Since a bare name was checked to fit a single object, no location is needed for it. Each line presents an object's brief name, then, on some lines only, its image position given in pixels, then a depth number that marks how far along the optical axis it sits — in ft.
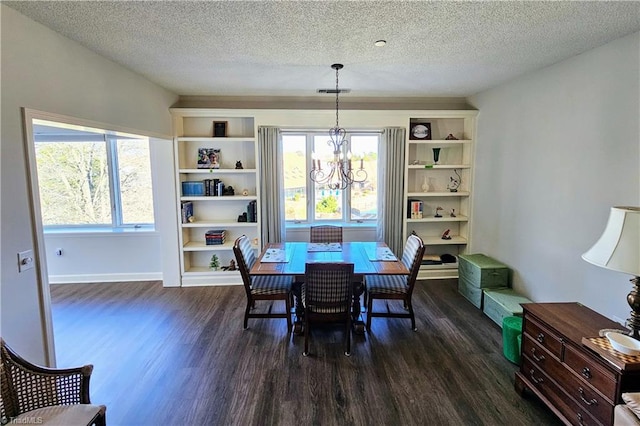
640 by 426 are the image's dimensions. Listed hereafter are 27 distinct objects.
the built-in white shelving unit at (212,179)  15.57
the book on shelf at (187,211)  15.80
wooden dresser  5.88
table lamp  5.90
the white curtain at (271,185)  15.64
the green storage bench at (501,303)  11.34
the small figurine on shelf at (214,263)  16.62
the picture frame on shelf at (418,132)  16.69
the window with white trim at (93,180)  16.31
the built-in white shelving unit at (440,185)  16.57
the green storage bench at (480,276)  13.17
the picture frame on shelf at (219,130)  15.97
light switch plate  7.20
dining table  11.03
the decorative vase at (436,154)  16.72
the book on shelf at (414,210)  16.97
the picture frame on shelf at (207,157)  16.24
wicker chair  5.73
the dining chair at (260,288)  11.27
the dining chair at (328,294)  9.75
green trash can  9.54
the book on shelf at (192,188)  15.85
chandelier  16.48
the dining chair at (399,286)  11.33
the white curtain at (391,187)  16.07
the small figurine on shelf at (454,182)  17.36
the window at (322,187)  16.89
